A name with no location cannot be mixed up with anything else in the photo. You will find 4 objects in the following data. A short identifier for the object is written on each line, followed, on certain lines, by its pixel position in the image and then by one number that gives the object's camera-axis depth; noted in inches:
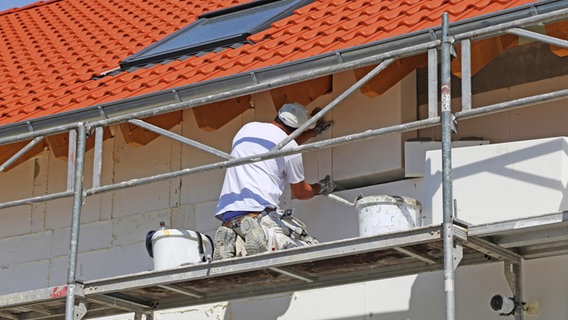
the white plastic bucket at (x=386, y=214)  648.1
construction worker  677.8
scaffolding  606.2
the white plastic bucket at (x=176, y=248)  708.1
